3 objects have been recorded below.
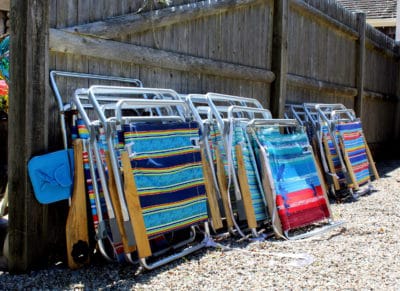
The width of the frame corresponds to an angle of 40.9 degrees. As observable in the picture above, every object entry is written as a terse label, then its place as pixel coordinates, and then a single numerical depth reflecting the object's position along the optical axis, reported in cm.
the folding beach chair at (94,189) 343
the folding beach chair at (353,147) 681
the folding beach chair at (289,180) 445
